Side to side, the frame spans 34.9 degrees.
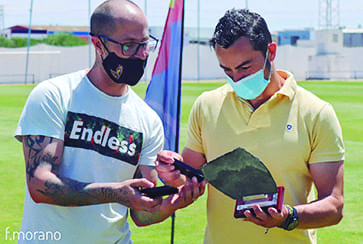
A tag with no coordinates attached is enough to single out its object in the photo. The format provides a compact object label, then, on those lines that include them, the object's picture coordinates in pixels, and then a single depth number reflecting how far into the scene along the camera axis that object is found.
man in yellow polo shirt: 3.02
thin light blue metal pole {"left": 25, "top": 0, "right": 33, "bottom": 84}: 41.09
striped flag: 5.25
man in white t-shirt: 2.99
